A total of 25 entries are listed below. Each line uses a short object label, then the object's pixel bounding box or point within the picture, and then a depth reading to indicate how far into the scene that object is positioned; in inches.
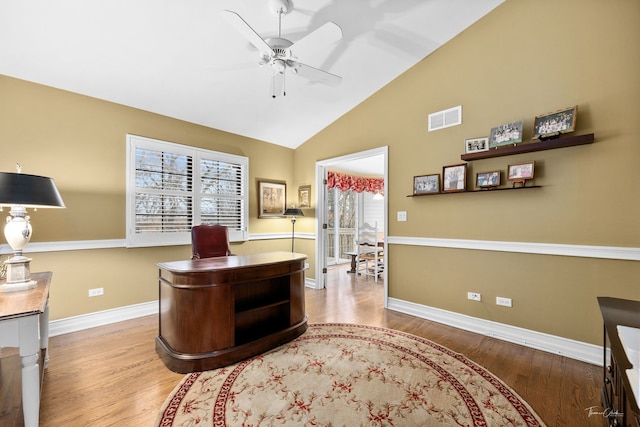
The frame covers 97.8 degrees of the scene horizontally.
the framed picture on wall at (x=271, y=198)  196.9
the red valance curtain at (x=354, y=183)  265.3
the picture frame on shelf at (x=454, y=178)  126.1
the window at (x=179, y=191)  142.6
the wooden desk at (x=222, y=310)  92.0
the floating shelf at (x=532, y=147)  96.2
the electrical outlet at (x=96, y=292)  129.5
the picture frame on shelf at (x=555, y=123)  98.1
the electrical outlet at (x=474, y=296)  124.6
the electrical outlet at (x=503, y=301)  116.6
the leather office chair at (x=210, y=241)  136.9
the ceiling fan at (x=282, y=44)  79.4
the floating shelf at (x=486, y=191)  110.4
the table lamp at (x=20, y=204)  72.6
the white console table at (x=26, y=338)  56.2
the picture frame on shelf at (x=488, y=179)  116.9
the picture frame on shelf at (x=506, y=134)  109.7
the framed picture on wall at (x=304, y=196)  203.9
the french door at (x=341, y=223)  293.7
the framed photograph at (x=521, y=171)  107.8
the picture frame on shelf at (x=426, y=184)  135.9
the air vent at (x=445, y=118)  130.6
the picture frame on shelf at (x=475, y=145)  121.3
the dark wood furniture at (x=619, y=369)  39.1
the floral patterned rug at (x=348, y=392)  70.3
